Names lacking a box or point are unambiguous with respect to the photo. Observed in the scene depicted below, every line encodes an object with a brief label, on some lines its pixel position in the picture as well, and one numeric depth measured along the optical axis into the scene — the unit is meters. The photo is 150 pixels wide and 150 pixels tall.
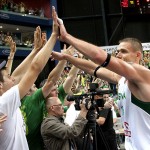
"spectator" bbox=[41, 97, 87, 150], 3.69
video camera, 3.71
